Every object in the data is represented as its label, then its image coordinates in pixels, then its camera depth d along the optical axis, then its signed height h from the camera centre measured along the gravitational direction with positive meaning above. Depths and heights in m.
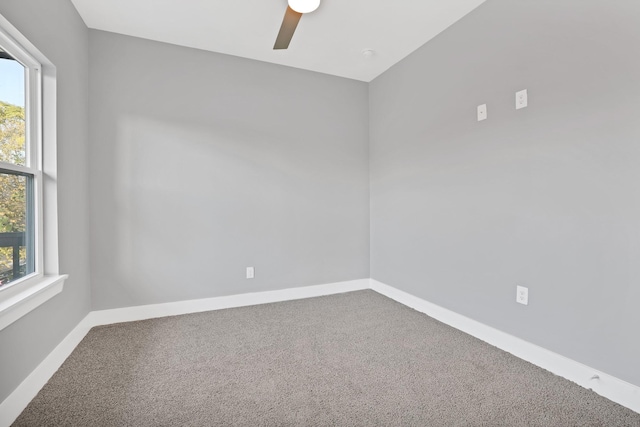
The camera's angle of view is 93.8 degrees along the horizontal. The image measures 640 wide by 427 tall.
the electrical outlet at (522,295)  1.90 -0.54
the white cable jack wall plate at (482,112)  2.15 +0.72
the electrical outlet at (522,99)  1.89 +0.72
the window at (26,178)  1.49 +0.21
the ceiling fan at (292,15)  1.73 +1.20
